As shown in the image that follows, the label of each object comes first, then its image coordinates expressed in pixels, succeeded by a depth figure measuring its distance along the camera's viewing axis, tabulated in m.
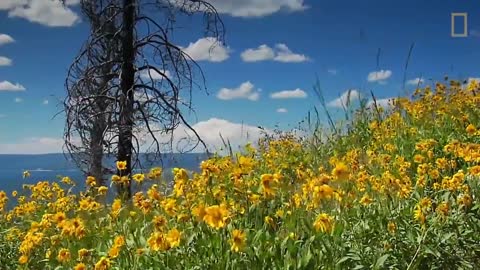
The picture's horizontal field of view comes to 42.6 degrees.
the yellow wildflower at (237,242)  2.53
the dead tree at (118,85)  7.99
